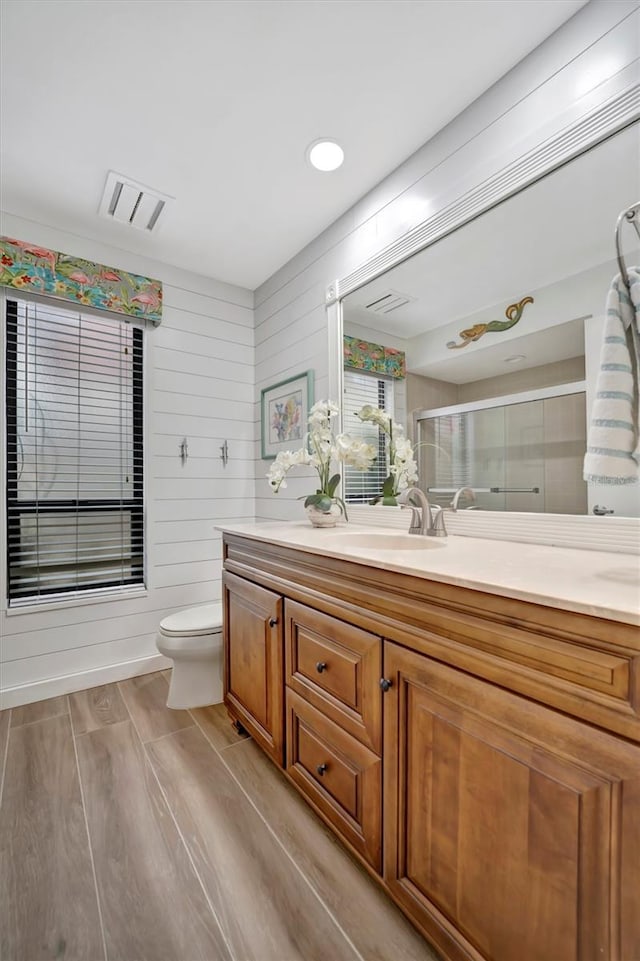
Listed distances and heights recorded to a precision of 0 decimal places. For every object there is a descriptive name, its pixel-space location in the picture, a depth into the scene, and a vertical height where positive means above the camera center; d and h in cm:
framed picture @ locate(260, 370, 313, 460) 246 +44
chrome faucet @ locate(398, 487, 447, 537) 156 -13
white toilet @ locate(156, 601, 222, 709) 204 -84
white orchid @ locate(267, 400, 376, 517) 193 +12
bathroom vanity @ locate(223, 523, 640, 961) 65 -50
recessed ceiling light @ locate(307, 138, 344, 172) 174 +138
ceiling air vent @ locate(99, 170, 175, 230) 196 +138
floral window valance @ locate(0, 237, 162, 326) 212 +110
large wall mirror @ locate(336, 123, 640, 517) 122 +51
